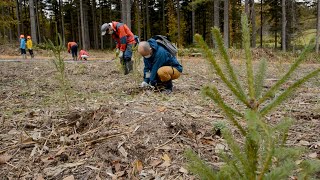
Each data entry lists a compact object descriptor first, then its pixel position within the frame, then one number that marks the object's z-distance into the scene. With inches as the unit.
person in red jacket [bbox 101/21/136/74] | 293.1
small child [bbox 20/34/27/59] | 674.6
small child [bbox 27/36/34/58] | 713.1
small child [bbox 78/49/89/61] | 647.5
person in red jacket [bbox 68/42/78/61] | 660.7
